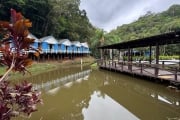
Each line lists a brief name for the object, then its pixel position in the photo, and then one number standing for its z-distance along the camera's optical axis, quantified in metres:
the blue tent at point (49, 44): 12.96
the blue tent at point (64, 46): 14.97
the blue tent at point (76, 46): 16.63
